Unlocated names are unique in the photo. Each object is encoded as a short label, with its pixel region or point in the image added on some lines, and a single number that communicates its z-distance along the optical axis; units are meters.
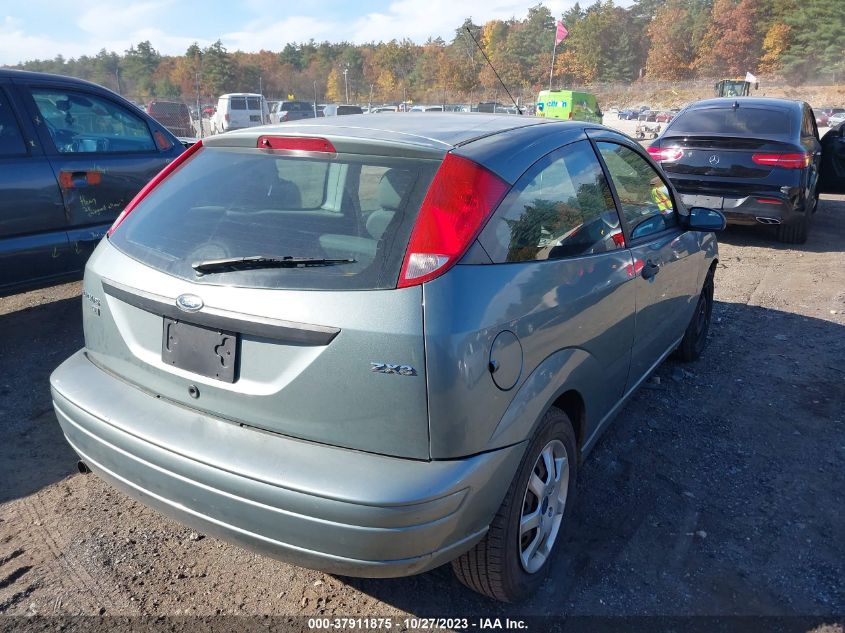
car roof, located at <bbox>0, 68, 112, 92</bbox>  4.58
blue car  4.36
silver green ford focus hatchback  1.80
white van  28.38
